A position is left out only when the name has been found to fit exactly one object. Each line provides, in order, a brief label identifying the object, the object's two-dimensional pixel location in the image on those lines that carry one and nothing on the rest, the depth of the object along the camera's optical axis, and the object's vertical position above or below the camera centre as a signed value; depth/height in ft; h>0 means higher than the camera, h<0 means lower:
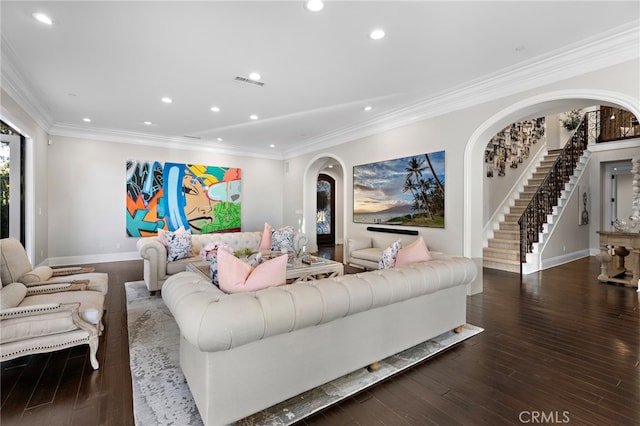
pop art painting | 23.16 +1.11
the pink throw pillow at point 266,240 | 19.34 -1.92
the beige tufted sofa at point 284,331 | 5.40 -2.60
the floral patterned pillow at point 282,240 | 19.07 -1.90
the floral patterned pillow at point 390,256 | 11.05 -1.74
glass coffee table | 12.49 -2.52
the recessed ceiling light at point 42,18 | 8.79 +5.83
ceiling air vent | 13.17 +5.88
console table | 15.15 -2.57
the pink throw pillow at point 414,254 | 10.33 -1.56
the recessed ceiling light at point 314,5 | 8.20 +5.74
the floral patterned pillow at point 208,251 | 15.12 -2.04
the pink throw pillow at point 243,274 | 7.06 -1.53
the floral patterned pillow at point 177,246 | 15.06 -1.79
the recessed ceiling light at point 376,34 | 9.62 +5.80
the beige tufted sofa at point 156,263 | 14.12 -2.55
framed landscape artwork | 16.03 +1.17
